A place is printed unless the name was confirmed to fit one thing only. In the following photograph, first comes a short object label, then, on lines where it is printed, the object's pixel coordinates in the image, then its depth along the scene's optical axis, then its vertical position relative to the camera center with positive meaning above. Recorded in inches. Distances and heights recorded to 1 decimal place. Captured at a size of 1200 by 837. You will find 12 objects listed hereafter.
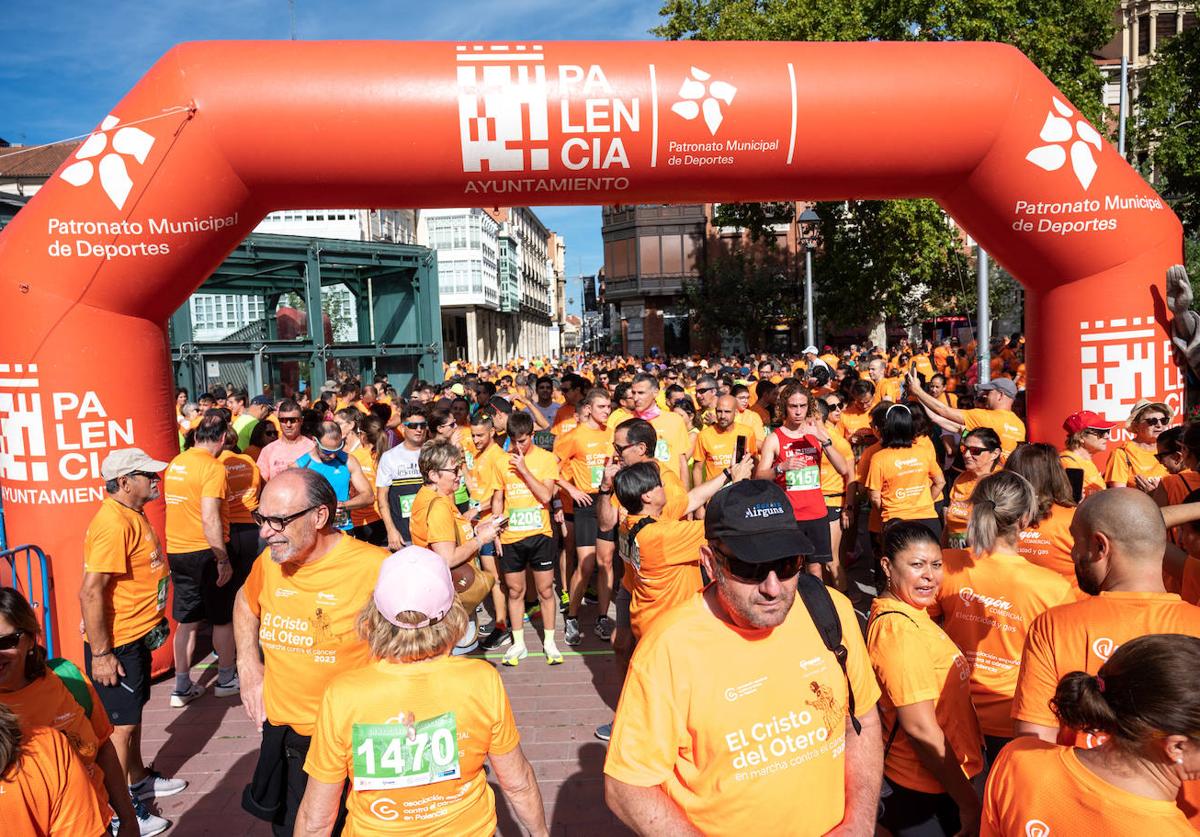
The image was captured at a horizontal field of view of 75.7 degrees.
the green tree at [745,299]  1510.8 +152.3
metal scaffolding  628.7 +79.5
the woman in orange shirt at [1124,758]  62.0 -33.6
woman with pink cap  90.0 -39.3
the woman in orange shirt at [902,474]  228.7 -31.4
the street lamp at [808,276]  893.8 +113.7
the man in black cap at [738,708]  79.3 -34.9
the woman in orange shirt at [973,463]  187.0 -23.9
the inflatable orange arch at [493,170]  210.7 +62.5
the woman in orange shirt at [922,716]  100.2 -46.2
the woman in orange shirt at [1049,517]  146.6 -29.7
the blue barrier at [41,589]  203.3 -49.3
